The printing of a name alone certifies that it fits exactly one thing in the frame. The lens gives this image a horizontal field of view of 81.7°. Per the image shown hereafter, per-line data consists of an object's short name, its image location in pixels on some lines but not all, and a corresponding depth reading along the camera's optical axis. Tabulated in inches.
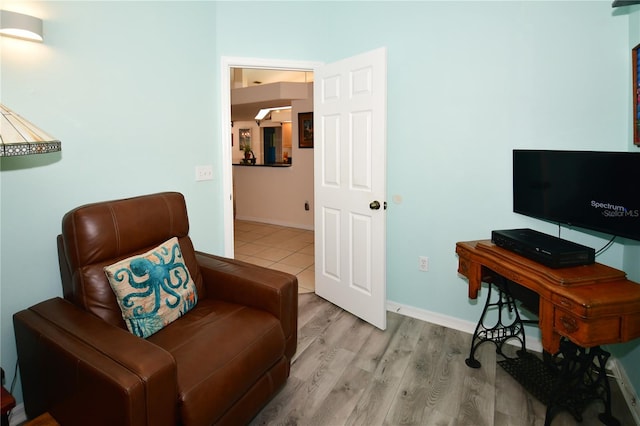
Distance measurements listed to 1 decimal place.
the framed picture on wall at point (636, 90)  70.7
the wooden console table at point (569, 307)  58.2
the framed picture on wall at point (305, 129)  227.5
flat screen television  66.5
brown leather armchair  49.3
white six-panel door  102.4
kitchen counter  249.2
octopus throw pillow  64.4
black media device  68.1
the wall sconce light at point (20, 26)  62.1
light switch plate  108.2
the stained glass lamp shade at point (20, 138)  46.6
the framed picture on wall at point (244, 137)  352.6
